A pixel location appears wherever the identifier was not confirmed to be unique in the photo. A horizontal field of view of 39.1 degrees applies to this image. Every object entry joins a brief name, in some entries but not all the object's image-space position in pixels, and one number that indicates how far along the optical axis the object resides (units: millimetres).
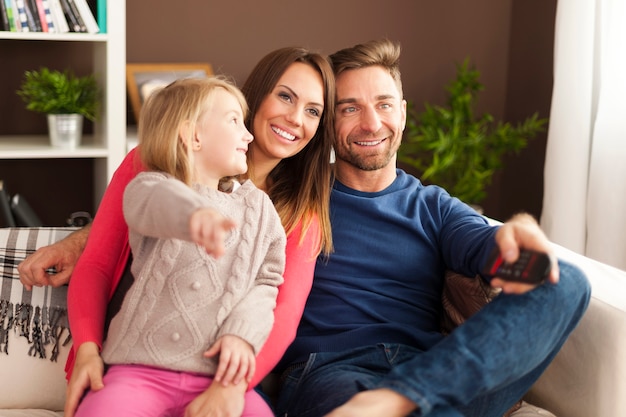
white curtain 2898
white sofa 1629
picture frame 3164
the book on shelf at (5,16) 2846
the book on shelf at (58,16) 2873
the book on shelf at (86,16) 2893
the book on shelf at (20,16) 2842
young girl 1452
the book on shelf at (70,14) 2899
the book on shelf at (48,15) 2859
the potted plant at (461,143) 3307
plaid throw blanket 1823
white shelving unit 2879
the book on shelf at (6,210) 2770
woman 1585
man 1431
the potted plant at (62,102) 2889
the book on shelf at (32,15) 2867
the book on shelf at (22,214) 2824
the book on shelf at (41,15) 2857
